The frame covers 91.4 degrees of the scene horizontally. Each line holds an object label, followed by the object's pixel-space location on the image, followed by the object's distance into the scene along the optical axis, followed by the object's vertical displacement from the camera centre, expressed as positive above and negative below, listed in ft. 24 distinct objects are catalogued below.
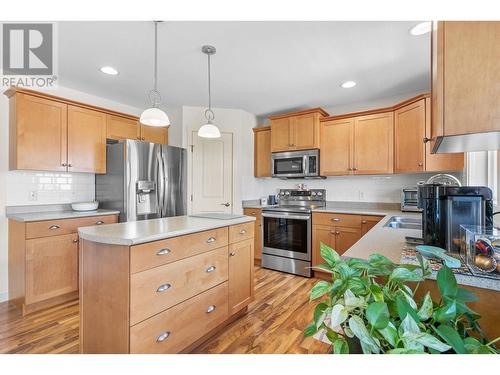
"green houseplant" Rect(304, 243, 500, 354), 1.64 -0.93
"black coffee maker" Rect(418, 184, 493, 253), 3.42 -0.35
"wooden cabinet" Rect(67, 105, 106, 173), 9.34 +1.85
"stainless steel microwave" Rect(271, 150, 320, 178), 11.61 +1.13
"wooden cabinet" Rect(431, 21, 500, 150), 2.34 +1.09
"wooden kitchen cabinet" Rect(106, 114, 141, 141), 10.54 +2.65
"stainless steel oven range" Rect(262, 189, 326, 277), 10.75 -2.33
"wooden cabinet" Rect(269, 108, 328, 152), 11.50 +2.77
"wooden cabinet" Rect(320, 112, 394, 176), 10.12 +1.85
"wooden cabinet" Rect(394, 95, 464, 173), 8.62 +1.63
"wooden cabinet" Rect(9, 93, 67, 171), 8.07 +1.85
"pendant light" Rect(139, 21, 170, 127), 6.21 +1.78
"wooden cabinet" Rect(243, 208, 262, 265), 12.05 -2.49
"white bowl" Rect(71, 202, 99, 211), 9.44 -0.76
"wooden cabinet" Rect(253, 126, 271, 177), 13.33 +1.95
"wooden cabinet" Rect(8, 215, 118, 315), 7.50 -2.47
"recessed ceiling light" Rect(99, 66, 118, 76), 8.22 +4.00
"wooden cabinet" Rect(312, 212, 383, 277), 9.59 -1.75
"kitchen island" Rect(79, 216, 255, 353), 4.43 -2.03
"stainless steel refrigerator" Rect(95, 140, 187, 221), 9.73 +0.24
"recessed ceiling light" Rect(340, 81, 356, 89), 9.39 +4.02
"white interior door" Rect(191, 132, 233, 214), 12.25 +0.64
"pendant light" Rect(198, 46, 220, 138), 7.82 +1.78
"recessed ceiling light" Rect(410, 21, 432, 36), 5.95 +3.98
